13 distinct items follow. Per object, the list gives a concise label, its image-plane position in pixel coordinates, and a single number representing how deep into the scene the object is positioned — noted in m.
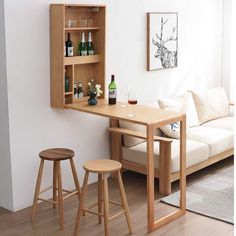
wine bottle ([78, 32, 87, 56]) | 4.15
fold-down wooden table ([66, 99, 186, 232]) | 3.42
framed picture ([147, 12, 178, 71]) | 5.00
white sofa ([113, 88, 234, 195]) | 4.34
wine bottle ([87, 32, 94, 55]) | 4.20
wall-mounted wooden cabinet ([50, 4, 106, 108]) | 3.87
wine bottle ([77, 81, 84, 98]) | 4.23
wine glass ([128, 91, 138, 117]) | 3.82
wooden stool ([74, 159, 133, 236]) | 3.27
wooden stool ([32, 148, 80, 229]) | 3.60
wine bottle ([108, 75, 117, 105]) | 4.11
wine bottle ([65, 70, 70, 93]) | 4.06
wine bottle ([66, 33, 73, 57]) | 3.99
